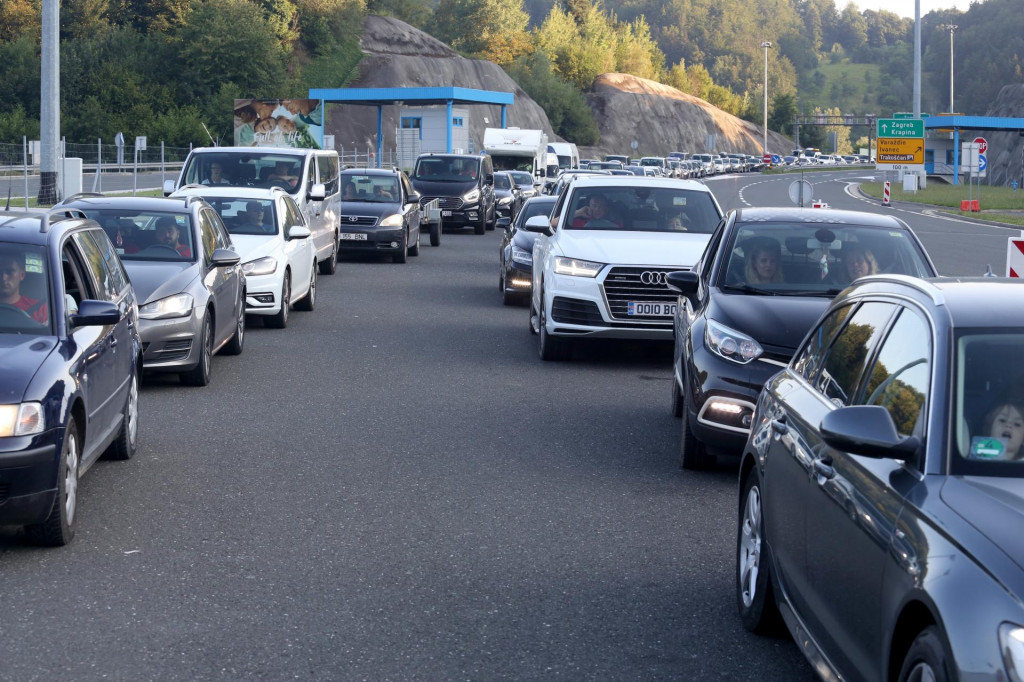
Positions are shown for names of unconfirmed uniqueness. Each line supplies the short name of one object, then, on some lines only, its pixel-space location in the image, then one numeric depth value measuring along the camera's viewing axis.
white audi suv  12.32
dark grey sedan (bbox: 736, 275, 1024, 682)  3.11
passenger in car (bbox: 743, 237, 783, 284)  9.08
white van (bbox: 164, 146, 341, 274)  20.11
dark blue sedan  6.06
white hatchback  15.19
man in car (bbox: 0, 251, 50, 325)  7.02
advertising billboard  57.15
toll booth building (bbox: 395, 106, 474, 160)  65.56
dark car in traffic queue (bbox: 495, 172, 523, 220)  38.66
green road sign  58.75
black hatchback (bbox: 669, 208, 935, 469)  7.95
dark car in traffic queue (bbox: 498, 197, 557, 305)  17.86
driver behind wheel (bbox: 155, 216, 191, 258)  12.08
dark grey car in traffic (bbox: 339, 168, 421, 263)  25.61
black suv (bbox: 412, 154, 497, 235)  34.50
